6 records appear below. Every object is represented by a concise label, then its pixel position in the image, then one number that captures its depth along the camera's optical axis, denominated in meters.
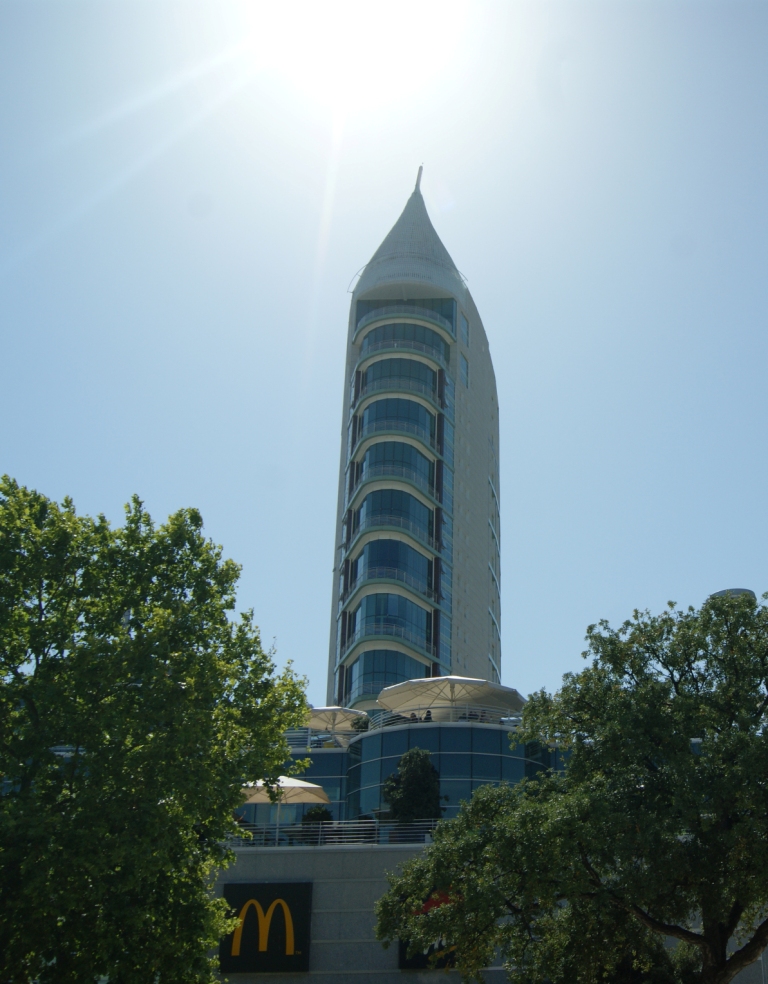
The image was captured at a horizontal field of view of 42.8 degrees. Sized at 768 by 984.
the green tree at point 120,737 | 21.94
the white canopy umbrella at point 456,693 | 47.19
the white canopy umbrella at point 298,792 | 40.03
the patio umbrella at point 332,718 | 51.66
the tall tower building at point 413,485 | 68.44
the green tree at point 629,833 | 23.17
